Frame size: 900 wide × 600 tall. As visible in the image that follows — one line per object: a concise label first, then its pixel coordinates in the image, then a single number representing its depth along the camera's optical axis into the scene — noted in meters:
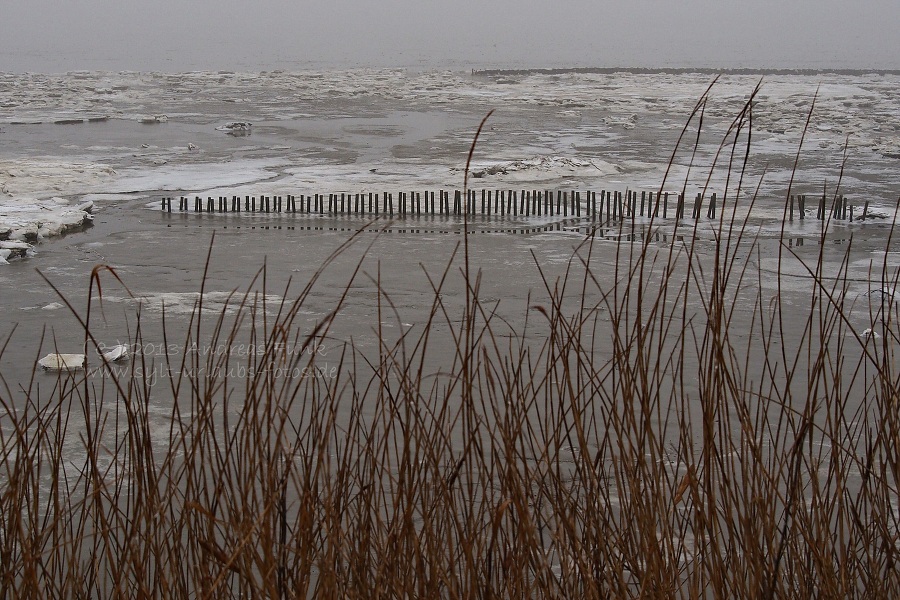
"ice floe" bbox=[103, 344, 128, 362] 9.43
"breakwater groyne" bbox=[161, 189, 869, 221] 18.05
